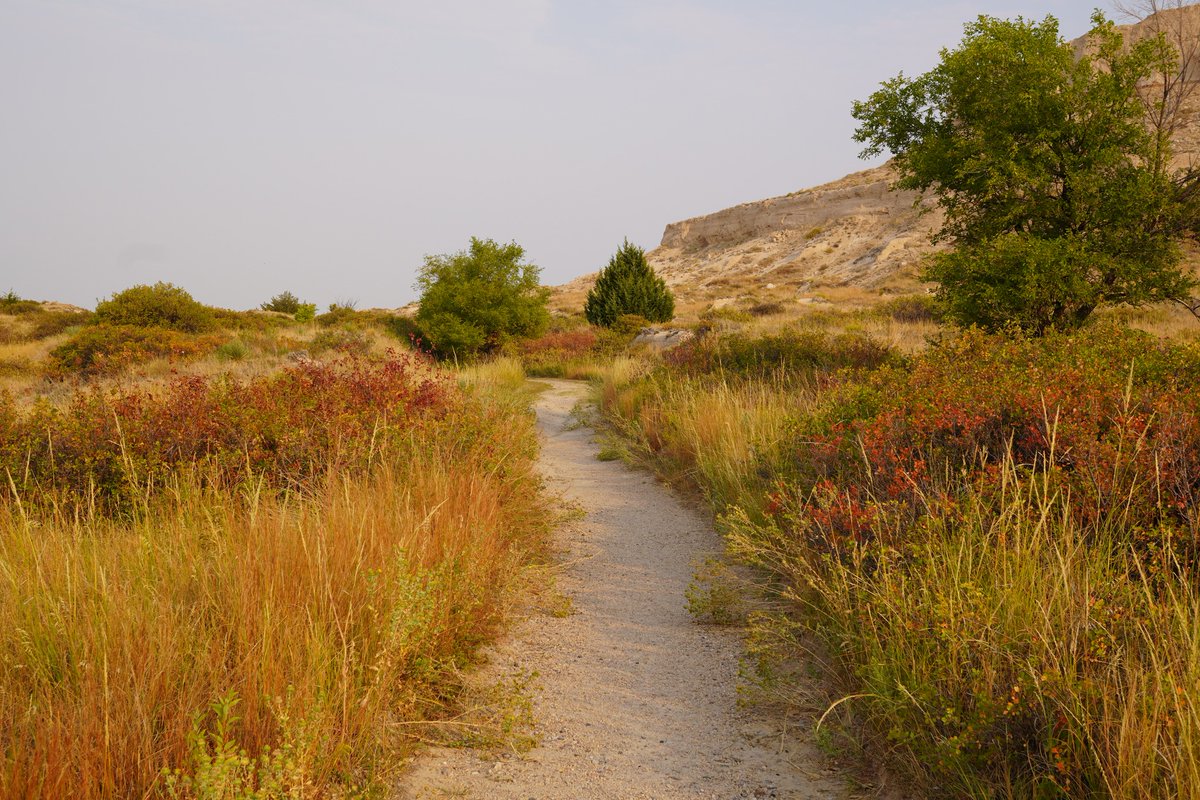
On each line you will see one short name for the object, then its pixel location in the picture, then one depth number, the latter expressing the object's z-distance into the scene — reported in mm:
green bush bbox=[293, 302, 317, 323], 37000
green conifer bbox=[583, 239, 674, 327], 30859
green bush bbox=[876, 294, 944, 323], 24750
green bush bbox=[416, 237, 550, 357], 23547
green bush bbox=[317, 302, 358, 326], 33575
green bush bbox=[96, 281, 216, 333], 23141
